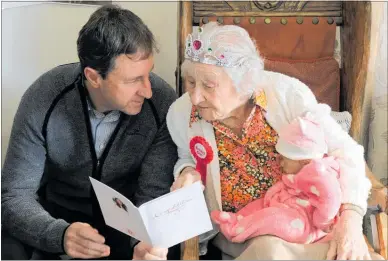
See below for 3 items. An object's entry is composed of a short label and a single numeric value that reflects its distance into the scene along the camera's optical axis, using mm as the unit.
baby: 1403
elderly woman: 1392
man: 1587
